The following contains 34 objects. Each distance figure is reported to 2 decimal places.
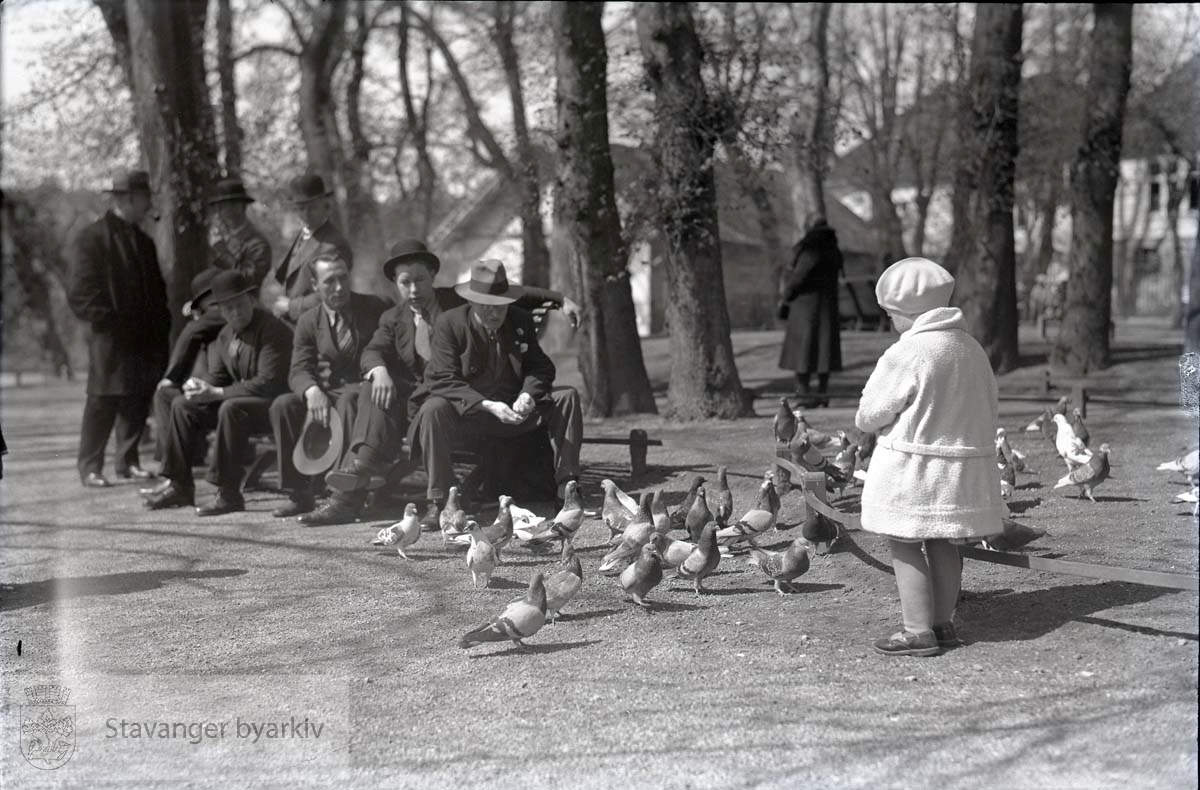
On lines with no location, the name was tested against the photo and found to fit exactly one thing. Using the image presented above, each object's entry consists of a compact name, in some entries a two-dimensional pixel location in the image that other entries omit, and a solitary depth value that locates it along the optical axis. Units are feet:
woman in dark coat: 35.53
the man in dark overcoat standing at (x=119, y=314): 33.04
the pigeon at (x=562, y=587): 17.95
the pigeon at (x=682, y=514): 21.97
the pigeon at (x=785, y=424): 23.61
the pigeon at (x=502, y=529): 21.15
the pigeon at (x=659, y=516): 20.79
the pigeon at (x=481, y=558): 20.10
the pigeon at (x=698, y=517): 20.68
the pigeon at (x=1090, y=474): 23.22
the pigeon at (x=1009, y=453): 23.89
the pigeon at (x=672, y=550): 19.30
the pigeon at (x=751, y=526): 20.77
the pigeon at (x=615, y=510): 22.45
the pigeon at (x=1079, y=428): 25.11
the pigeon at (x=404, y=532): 22.59
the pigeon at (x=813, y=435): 23.12
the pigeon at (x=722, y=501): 21.79
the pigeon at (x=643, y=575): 18.38
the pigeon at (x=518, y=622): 16.80
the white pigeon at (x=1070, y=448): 24.09
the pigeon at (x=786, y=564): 18.79
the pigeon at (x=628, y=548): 19.80
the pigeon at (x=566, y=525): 21.90
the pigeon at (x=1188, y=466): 18.51
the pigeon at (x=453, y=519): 22.27
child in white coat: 15.47
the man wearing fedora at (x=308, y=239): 29.27
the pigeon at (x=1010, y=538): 18.48
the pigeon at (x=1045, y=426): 25.68
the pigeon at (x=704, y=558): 18.76
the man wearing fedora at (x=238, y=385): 28.40
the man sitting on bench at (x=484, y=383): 24.58
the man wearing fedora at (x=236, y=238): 31.99
